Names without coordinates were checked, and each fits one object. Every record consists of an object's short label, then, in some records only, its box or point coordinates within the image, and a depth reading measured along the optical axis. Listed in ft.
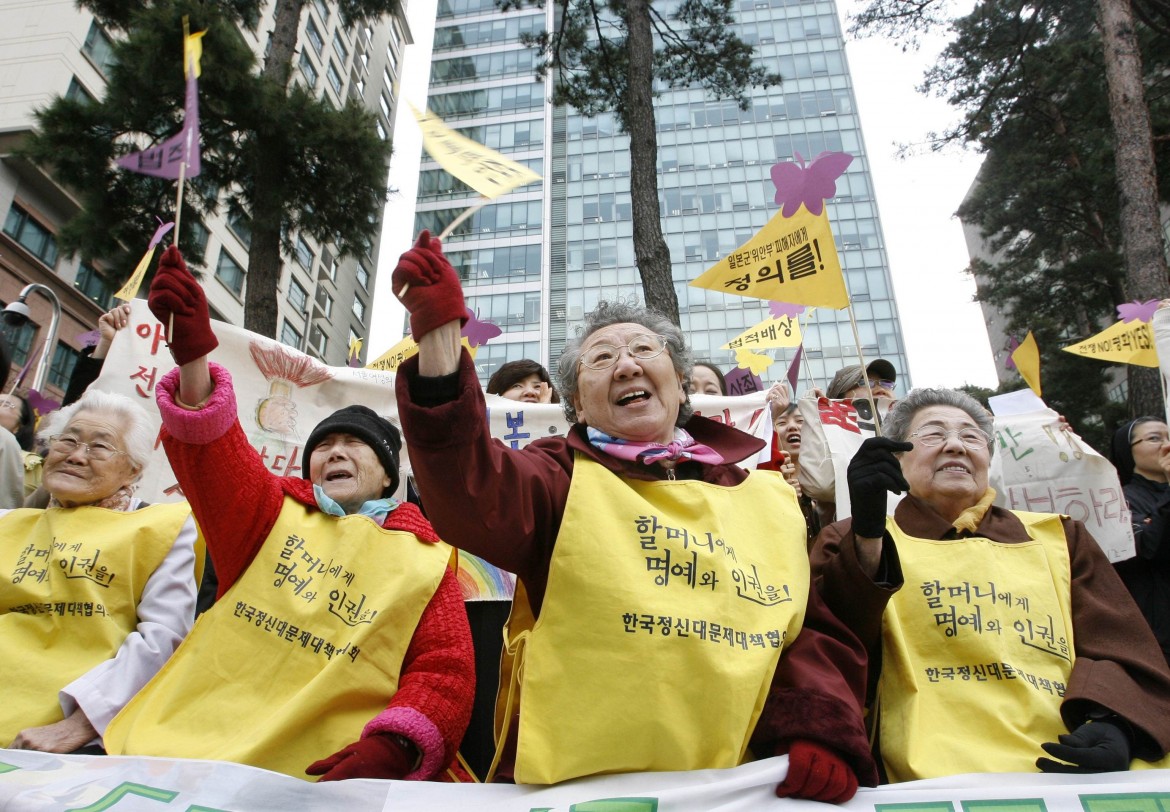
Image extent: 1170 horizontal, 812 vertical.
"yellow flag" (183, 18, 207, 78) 9.41
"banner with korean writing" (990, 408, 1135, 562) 10.96
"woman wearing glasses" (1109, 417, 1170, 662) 10.16
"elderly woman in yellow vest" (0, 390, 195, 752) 6.98
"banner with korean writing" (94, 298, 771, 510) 13.56
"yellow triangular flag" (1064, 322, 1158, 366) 15.39
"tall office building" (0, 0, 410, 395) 61.72
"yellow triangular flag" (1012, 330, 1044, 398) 15.53
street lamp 16.28
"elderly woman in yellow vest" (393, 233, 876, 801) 5.17
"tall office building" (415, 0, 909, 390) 144.25
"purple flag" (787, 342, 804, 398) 14.37
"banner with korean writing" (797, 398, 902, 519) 10.05
